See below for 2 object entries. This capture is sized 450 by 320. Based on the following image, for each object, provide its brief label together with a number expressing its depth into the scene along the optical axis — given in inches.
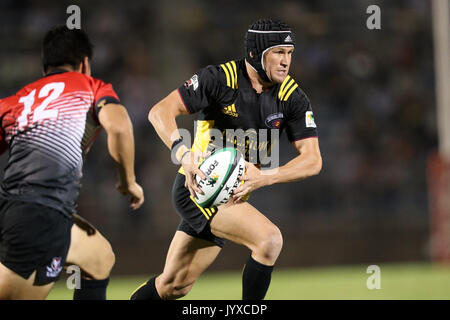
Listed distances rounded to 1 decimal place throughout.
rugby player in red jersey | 337.1
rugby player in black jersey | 393.4
